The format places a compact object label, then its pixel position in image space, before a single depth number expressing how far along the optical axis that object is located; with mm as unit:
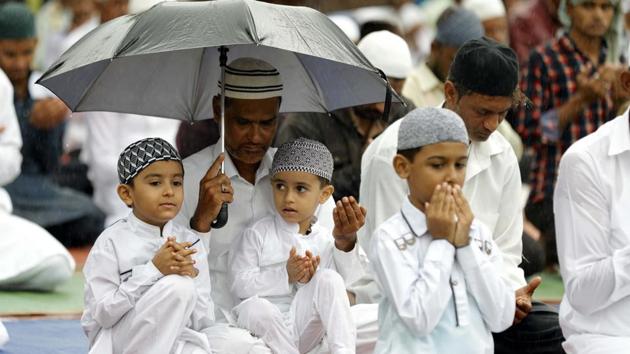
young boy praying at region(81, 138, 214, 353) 12234
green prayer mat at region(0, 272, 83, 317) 18406
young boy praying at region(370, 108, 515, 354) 11117
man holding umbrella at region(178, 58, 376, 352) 13297
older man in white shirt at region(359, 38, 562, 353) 13602
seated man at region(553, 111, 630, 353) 12031
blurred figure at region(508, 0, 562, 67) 27947
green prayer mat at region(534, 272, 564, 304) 20250
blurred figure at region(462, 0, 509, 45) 23937
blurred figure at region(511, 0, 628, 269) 22016
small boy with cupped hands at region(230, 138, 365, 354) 12664
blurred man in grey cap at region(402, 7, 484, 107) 20125
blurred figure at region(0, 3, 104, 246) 22172
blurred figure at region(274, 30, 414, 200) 17375
